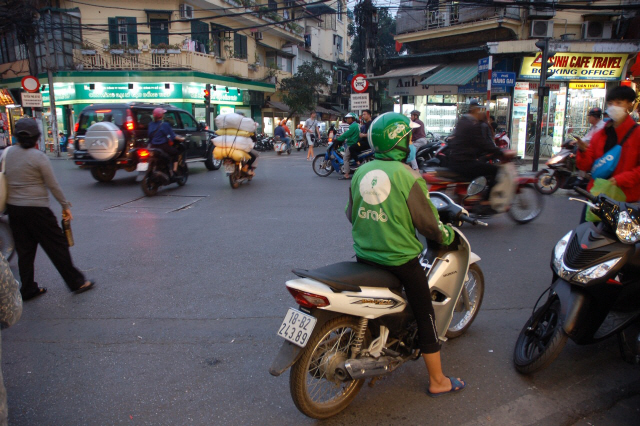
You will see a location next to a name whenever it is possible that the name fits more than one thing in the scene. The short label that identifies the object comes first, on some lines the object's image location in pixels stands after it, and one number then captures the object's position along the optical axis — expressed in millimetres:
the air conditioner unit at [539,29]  18766
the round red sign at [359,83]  15453
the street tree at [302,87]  34781
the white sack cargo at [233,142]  11414
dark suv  11555
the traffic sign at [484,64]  14231
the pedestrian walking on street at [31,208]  4500
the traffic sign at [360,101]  15641
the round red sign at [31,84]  18938
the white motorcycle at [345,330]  2600
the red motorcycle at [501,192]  7262
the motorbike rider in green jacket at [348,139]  12047
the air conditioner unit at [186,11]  27094
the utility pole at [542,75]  13039
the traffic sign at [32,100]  19531
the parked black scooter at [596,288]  2939
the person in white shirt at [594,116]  8375
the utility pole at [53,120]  21734
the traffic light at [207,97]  23797
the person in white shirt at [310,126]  25584
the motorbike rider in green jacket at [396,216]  2732
